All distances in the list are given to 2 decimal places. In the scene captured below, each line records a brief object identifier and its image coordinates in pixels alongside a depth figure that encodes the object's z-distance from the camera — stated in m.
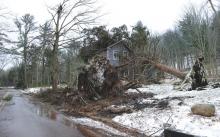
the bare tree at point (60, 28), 16.25
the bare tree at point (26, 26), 31.07
